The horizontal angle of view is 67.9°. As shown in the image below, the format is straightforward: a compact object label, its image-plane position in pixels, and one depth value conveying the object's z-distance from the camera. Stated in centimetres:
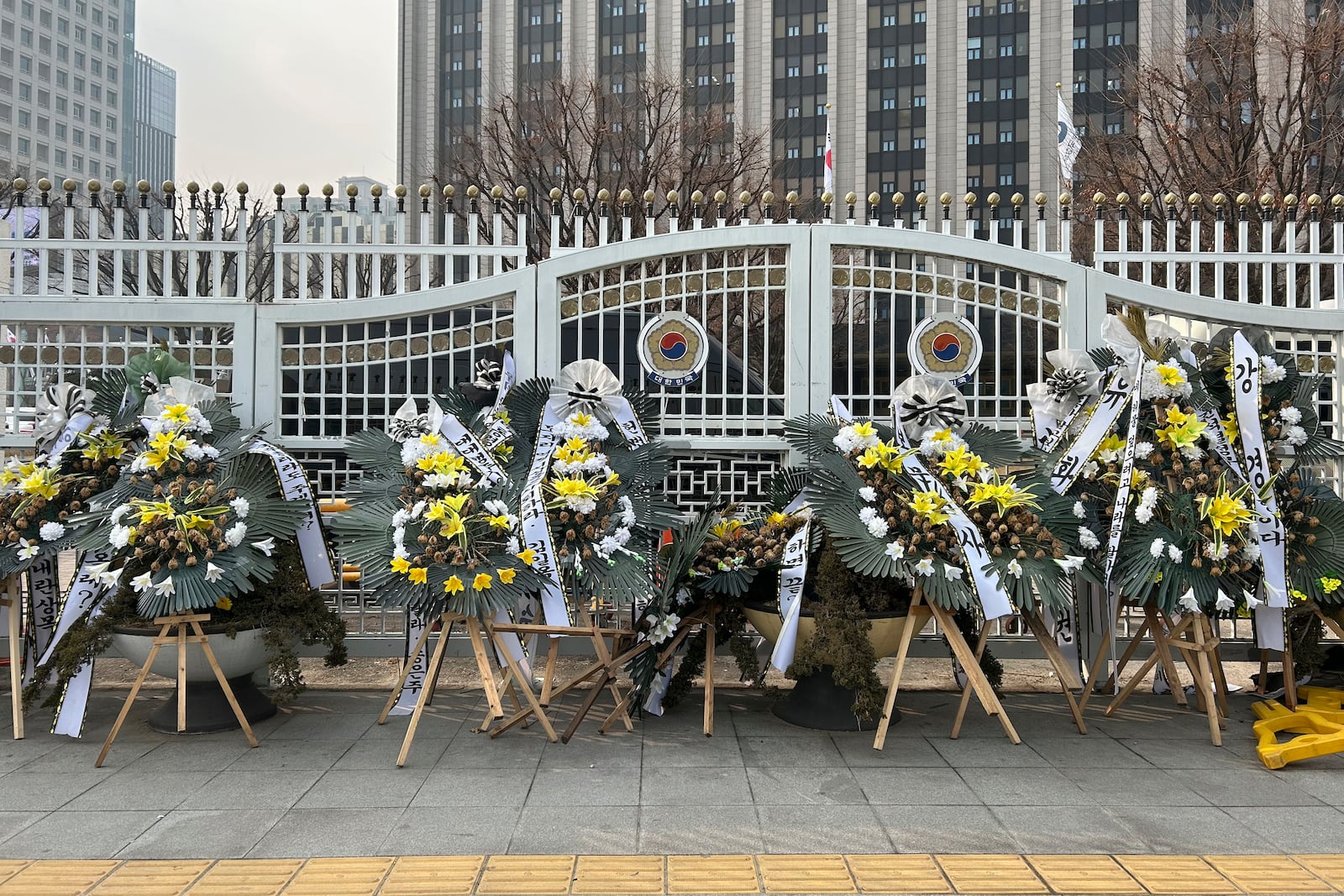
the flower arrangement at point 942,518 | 446
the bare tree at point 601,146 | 1812
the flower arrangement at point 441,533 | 439
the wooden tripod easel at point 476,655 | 451
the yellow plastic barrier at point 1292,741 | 437
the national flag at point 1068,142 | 1180
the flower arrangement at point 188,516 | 444
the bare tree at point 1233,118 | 1452
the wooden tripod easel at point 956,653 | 456
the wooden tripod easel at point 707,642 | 490
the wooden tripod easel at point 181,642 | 444
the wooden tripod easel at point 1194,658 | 476
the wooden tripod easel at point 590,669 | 461
